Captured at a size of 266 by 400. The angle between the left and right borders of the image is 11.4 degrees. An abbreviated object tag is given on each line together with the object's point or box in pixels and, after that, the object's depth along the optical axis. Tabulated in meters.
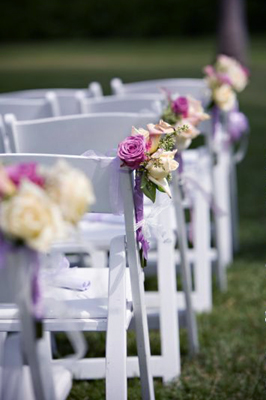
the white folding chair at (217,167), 7.39
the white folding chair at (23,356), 2.93
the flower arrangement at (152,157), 3.88
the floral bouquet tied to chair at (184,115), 5.65
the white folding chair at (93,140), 5.22
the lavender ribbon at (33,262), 2.90
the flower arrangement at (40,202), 2.81
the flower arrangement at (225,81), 7.05
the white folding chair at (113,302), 3.86
